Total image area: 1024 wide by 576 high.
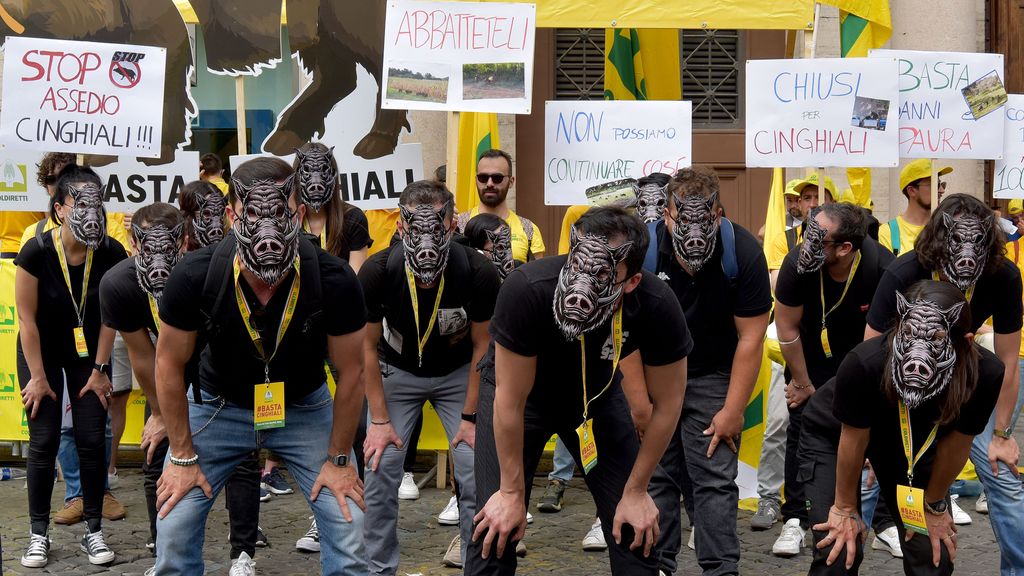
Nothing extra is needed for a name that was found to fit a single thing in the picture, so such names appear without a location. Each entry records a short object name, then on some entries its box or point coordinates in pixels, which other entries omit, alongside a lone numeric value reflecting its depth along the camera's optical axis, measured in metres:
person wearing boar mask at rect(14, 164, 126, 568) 6.38
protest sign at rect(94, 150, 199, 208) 7.98
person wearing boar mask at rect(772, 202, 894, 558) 6.16
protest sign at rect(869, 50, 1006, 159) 7.82
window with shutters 12.27
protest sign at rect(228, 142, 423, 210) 8.05
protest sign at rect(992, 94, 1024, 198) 8.05
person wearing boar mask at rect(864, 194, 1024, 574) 5.32
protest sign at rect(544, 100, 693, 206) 7.98
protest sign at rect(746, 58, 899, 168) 7.67
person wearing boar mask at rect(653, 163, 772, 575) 5.48
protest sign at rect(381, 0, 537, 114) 7.90
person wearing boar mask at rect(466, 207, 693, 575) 4.06
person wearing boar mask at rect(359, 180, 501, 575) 5.54
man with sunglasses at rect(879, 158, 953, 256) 7.44
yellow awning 8.15
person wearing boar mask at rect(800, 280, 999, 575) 4.41
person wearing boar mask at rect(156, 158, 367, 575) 4.36
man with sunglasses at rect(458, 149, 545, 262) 7.35
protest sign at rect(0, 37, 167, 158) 7.62
